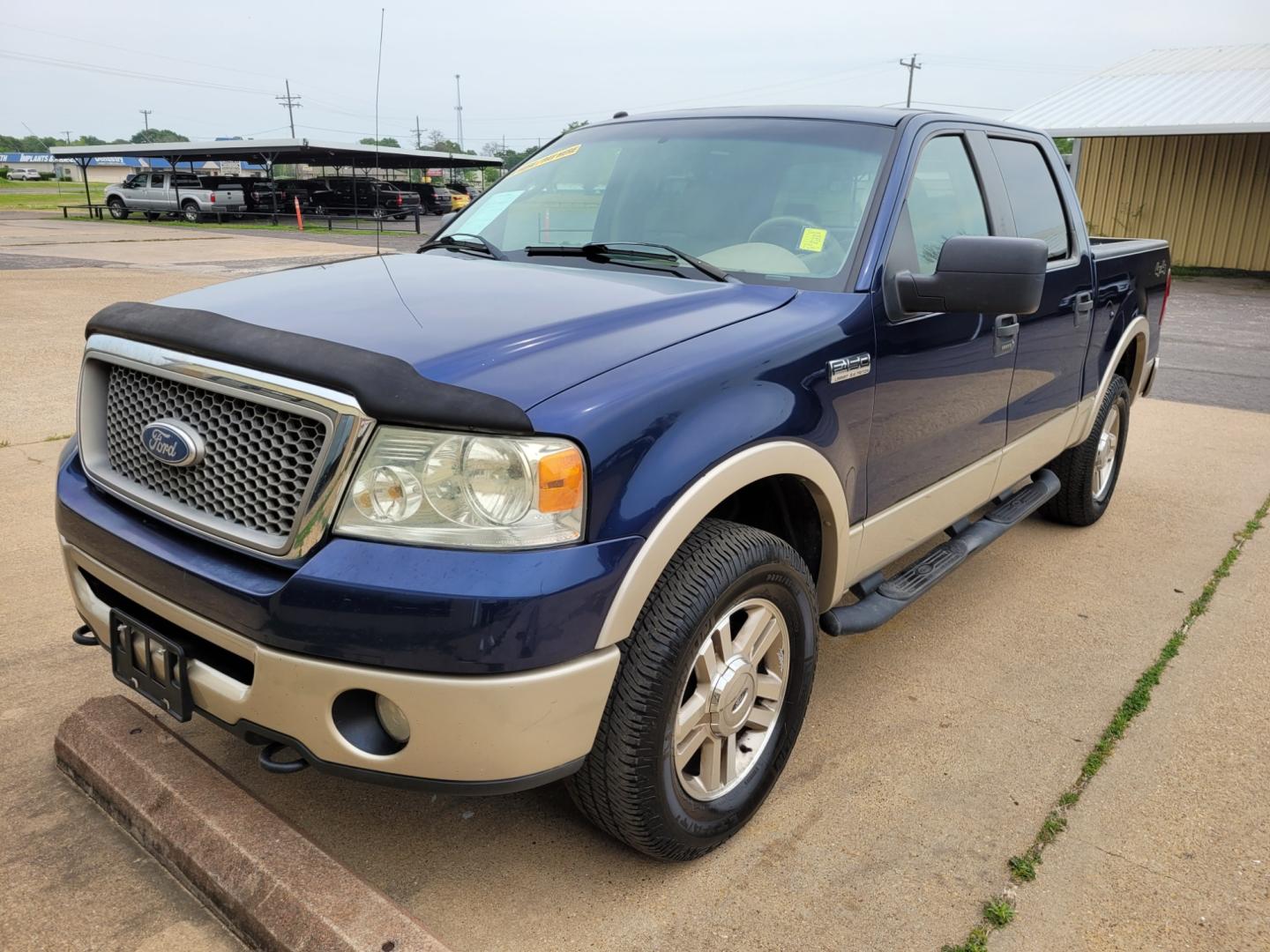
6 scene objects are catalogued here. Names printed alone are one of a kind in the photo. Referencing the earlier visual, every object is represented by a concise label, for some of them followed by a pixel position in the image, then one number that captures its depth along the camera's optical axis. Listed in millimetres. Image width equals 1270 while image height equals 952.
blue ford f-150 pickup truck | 1963
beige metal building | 18969
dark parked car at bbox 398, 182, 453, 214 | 35750
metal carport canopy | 32906
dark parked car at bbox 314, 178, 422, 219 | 31859
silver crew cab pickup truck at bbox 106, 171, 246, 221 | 33781
